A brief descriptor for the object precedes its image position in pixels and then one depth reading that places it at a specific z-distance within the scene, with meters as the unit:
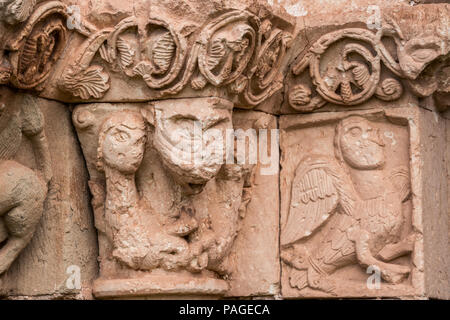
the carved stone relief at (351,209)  3.85
